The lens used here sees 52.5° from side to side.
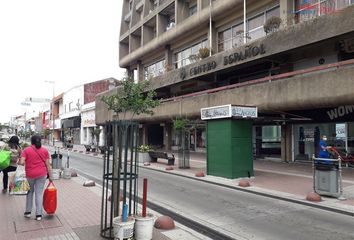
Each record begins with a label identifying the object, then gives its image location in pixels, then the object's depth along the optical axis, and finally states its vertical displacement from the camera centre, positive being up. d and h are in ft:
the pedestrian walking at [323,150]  44.37 -1.60
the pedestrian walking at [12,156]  35.27 -1.85
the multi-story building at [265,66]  56.49 +15.74
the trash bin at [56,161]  51.72 -3.44
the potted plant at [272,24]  68.54 +21.85
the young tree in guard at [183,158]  64.50 -3.70
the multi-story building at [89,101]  192.68 +20.83
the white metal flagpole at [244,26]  79.56 +25.43
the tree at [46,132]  241.92 +3.72
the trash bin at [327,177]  35.37 -3.99
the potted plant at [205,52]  90.53 +21.60
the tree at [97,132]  131.34 +2.03
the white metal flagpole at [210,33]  92.73 +27.40
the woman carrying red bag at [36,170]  24.66 -2.23
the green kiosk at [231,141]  49.14 -0.50
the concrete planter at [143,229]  19.61 -4.99
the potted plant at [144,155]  77.46 -3.80
